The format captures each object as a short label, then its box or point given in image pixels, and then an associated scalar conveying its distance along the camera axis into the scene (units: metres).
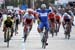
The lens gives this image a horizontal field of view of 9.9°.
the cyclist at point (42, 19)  21.38
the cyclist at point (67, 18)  27.77
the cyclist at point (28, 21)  24.91
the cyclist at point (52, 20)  30.57
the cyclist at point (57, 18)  32.54
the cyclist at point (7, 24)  22.16
